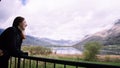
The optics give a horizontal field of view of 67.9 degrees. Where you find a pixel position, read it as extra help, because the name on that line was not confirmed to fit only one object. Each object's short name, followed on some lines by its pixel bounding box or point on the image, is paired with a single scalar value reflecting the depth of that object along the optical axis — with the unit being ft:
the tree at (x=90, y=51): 50.14
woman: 2.89
